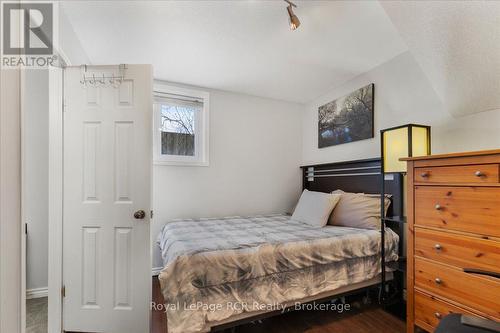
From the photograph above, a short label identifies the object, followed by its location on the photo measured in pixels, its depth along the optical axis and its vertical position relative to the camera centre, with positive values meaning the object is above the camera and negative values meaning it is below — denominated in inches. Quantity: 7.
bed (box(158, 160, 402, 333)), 57.6 -29.3
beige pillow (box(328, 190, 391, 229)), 91.1 -18.6
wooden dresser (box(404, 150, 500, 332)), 46.3 -15.6
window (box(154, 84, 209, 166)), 119.4 +22.5
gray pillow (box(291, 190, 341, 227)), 100.0 -19.2
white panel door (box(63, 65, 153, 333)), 67.1 -10.6
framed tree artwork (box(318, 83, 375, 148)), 105.1 +25.1
